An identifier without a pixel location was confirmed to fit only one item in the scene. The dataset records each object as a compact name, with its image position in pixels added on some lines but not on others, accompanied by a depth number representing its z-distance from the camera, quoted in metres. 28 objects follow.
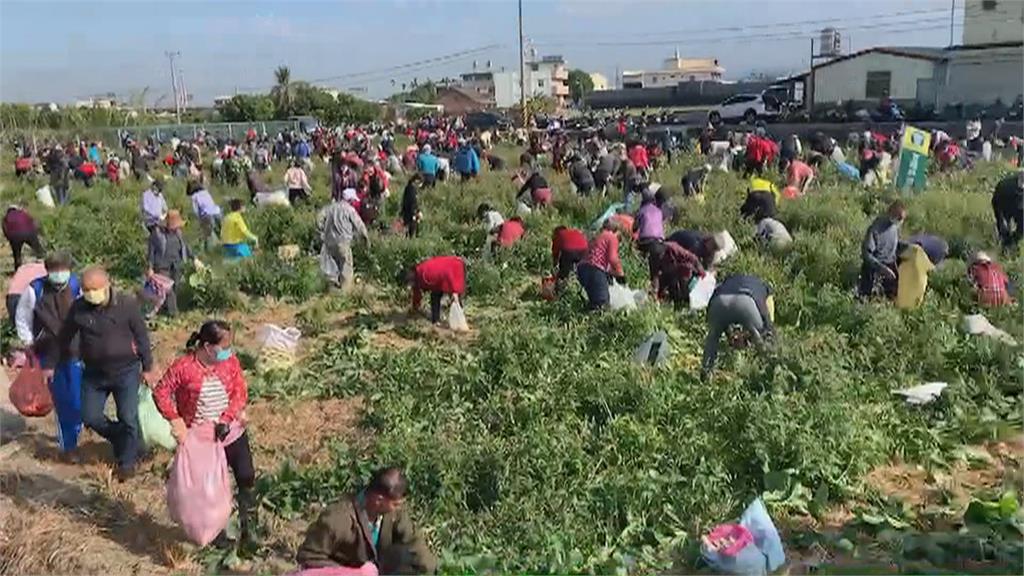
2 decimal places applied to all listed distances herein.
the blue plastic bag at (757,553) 4.38
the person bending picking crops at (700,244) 8.85
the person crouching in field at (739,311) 6.93
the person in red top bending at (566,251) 9.62
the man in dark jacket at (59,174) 18.86
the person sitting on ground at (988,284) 8.60
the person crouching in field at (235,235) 10.95
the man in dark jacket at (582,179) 15.31
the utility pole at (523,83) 38.04
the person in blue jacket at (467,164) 18.55
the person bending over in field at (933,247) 9.56
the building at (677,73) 117.50
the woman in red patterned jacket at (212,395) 4.80
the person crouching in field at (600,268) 8.70
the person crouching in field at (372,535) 3.85
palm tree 66.56
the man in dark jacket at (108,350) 5.40
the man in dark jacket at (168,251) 9.50
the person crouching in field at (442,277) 8.79
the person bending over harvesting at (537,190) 14.16
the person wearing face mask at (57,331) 5.94
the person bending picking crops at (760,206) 12.04
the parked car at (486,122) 40.04
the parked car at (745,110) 34.44
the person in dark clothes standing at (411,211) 13.22
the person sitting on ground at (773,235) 10.94
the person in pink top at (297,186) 16.25
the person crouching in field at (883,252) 8.84
